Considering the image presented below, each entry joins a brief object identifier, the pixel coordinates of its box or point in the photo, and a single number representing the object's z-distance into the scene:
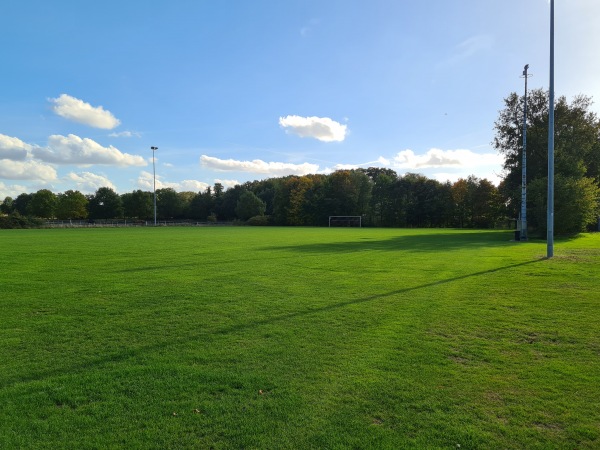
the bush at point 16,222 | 66.44
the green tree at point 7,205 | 136.73
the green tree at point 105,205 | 114.88
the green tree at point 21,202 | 132.77
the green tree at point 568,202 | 31.17
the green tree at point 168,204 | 123.44
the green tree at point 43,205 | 110.62
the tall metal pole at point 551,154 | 16.94
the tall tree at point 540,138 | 38.94
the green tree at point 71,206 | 110.06
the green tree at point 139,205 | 114.69
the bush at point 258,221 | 102.74
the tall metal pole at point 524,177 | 29.05
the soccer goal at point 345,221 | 96.62
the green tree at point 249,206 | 111.50
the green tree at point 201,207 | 125.38
